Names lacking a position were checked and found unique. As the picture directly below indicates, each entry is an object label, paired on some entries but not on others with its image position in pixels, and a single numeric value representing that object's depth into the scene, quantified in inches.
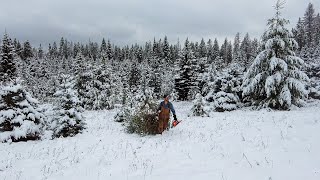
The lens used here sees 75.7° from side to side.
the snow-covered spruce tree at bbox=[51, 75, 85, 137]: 389.4
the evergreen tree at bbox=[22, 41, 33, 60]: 3053.5
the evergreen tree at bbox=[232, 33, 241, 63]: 4147.0
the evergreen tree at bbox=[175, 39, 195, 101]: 1189.8
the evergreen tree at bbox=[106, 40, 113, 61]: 3227.1
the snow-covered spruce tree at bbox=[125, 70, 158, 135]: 374.5
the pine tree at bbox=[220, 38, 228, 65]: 3389.2
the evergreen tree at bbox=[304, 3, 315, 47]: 2594.0
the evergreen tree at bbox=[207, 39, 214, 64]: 3100.9
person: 368.9
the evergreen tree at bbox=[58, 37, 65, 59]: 4375.7
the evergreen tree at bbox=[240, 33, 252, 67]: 3342.9
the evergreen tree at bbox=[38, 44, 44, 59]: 4123.1
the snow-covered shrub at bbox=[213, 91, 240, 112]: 685.1
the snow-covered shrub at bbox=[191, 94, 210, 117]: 580.8
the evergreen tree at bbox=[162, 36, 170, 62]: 2981.7
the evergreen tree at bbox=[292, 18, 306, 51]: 2430.6
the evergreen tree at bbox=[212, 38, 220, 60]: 3191.1
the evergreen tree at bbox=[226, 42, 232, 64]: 3484.2
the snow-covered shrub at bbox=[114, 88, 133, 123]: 478.0
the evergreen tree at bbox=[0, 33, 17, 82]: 1133.6
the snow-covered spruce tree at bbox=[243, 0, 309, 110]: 579.1
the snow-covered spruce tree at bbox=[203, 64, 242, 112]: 687.2
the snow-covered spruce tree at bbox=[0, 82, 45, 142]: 354.5
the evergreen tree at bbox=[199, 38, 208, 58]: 3261.2
